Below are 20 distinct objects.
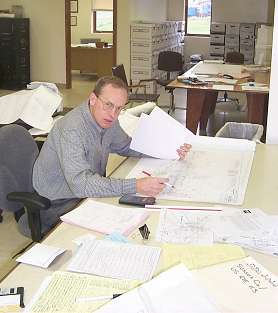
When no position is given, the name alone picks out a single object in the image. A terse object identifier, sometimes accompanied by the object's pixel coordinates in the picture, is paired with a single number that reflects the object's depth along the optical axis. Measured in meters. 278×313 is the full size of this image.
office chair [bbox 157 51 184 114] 8.79
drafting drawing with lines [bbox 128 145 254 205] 2.04
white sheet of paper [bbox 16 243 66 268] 1.46
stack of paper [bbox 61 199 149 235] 1.72
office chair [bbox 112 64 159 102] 6.30
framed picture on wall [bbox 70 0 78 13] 11.98
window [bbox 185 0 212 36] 12.23
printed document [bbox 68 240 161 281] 1.42
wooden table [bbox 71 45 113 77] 10.75
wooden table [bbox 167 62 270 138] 5.29
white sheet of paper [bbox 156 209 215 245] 1.64
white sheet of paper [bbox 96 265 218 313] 1.22
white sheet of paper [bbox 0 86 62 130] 3.70
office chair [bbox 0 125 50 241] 2.38
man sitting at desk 2.04
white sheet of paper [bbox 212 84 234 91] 5.37
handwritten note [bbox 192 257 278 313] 1.27
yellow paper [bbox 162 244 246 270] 1.48
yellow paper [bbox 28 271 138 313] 1.24
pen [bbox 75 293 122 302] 1.28
